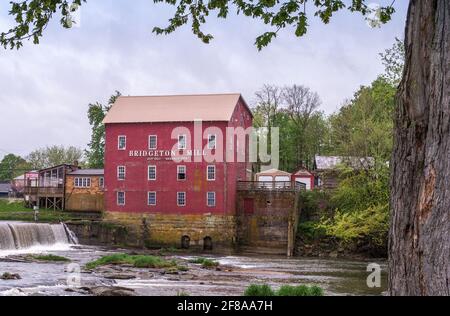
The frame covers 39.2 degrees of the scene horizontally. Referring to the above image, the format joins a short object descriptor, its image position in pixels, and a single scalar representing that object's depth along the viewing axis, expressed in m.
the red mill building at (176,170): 45.75
